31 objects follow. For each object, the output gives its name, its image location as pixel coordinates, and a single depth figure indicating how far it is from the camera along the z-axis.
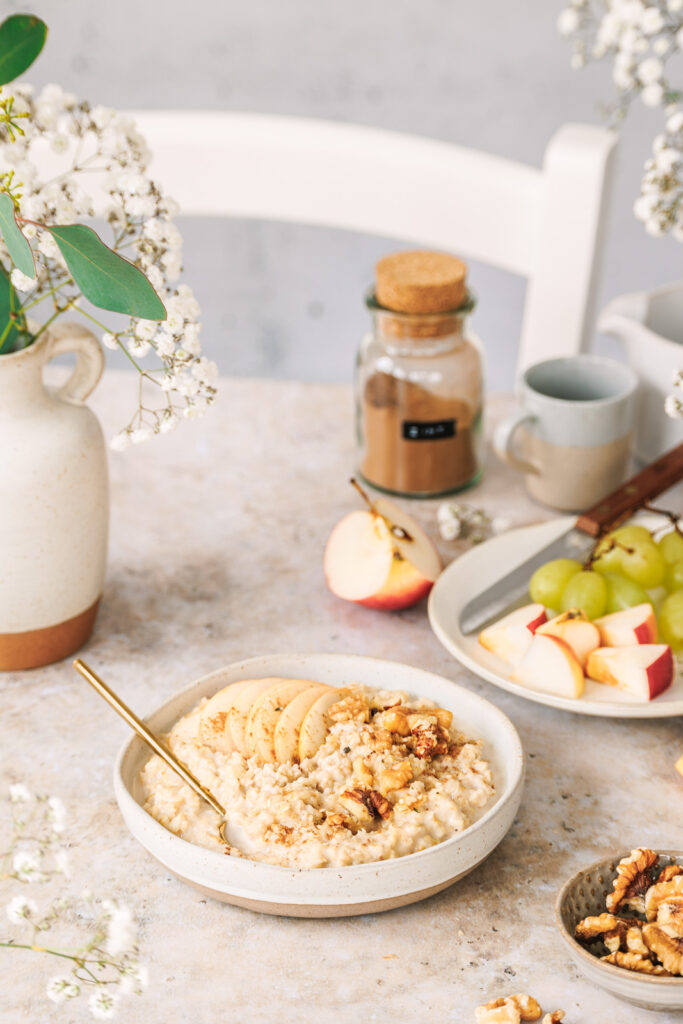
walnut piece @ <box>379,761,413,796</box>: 1.02
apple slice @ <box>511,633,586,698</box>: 1.09
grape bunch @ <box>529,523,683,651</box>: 1.13
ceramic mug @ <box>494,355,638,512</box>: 1.24
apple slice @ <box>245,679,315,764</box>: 1.04
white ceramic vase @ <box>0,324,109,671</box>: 1.09
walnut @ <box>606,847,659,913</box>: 0.99
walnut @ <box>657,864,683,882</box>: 0.99
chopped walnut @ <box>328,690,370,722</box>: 1.05
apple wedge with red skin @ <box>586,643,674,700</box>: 1.09
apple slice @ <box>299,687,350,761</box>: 1.04
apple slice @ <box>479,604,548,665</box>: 1.12
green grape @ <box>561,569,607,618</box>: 1.13
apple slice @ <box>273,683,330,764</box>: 1.04
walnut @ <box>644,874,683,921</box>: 0.98
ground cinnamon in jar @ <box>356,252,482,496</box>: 1.24
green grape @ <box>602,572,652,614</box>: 1.13
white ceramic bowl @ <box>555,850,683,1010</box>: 0.96
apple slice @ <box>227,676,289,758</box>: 1.04
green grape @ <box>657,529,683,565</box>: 1.16
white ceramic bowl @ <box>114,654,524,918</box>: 0.99
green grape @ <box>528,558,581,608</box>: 1.14
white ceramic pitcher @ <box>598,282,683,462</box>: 1.26
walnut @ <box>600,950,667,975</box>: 0.96
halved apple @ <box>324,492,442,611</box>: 1.16
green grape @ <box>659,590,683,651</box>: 1.12
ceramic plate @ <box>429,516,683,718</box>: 1.08
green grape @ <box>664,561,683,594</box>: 1.15
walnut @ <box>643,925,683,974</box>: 0.96
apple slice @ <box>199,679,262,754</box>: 1.05
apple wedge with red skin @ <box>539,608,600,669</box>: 1.11
